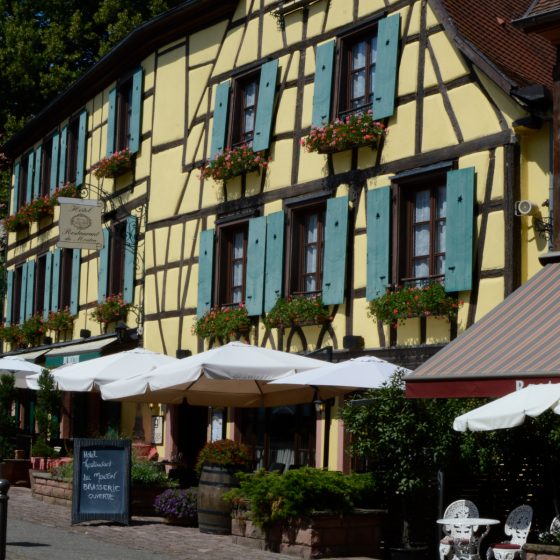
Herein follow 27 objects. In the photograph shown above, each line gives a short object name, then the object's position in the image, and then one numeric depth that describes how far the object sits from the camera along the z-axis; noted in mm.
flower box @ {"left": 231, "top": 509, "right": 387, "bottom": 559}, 12430
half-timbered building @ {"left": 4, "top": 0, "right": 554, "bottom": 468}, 14523
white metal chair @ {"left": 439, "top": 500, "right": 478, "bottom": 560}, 11008
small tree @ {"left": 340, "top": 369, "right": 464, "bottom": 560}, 12172
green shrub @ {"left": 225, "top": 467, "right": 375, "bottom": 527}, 12578
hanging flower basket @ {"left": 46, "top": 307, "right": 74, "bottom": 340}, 25562
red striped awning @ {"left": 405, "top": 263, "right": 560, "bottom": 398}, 10969
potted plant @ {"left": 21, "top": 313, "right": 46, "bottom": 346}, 27297
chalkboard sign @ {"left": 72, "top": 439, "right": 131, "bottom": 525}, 14906
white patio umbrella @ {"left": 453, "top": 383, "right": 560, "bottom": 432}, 9562
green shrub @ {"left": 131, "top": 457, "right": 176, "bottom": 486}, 16562
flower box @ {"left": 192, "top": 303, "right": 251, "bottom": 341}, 18594
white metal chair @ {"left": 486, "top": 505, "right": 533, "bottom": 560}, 10460
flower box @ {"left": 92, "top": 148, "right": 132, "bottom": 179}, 22750
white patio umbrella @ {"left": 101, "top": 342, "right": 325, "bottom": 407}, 14781
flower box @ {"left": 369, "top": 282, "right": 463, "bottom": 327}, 14641
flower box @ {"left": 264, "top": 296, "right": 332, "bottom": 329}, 16875
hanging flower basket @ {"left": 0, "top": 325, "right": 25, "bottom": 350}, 29047
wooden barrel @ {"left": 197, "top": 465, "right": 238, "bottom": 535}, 14359
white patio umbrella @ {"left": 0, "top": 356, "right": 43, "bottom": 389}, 22695
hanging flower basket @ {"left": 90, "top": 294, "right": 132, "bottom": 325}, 22578
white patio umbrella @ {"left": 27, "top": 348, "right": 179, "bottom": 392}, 17625
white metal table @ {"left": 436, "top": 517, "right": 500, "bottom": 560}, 10922
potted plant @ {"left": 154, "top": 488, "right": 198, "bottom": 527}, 15336
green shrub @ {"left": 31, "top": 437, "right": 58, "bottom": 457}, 20438
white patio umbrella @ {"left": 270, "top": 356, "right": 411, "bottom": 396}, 13742
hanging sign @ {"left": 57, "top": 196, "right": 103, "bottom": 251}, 22188
